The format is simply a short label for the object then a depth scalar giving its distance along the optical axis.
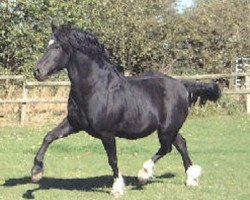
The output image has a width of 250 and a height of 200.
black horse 12.10
